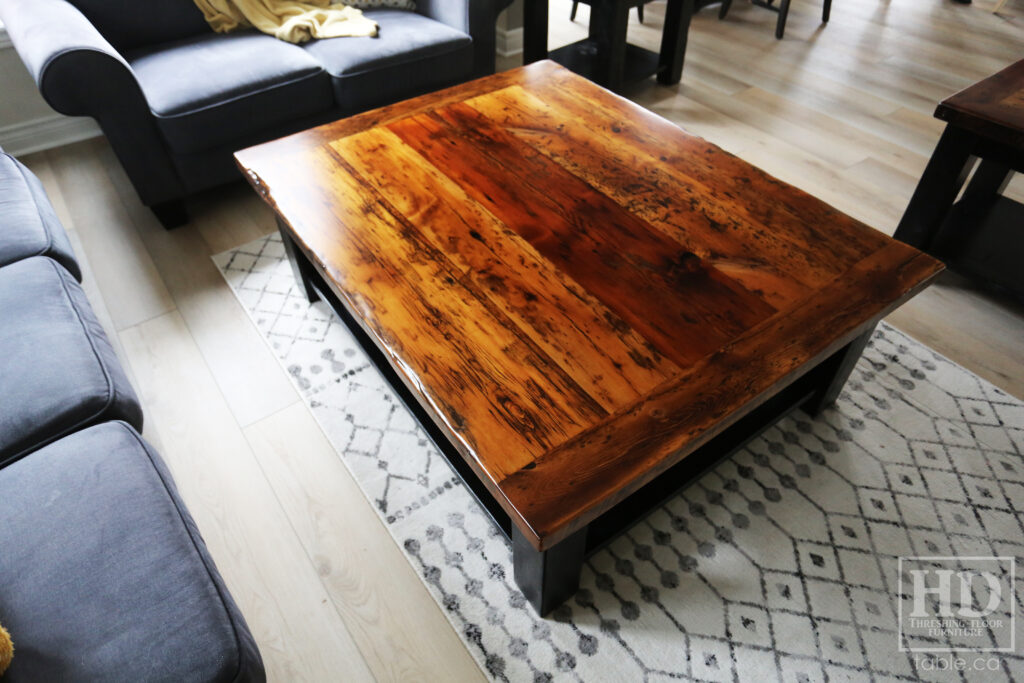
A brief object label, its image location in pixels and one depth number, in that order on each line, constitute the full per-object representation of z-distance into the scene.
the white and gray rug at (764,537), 1.19
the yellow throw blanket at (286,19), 2.29
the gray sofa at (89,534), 0.79
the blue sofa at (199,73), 1.82
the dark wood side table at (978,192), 1.63
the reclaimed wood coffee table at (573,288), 1.00
